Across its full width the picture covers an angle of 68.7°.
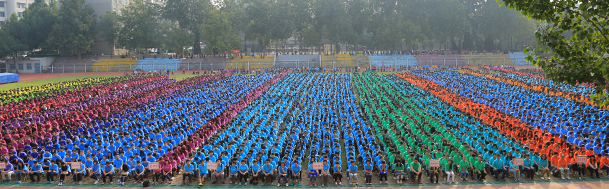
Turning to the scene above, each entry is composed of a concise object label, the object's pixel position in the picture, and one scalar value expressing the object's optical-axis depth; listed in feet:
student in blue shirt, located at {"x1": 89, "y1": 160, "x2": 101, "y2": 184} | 41.29
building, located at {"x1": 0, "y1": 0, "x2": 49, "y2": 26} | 273.19
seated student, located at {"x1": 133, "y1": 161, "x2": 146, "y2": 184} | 41.06
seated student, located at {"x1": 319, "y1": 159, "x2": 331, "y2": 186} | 39.65
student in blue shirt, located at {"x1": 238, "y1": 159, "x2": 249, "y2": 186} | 40.27
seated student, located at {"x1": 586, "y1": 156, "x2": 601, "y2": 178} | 40.22
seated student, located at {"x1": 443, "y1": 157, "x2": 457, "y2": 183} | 40.24
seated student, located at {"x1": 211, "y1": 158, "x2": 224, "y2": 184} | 40.57
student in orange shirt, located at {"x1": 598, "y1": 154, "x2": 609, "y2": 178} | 40.37
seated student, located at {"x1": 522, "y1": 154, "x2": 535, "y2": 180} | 40.14
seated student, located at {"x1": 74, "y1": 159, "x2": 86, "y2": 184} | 40.93
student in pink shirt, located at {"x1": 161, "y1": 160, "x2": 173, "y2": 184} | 41.01
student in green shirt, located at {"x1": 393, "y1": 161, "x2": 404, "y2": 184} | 40.14
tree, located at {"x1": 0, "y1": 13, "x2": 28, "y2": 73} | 206.28
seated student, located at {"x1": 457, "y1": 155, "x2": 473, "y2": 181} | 40.68
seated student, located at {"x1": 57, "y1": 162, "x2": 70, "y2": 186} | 41.04
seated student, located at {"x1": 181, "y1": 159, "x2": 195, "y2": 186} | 40.63
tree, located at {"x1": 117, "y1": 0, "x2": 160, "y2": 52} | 231.09
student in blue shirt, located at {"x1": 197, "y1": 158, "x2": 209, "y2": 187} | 40.73
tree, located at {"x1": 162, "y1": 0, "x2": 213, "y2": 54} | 237.66
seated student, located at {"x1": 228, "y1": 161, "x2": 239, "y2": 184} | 40.47
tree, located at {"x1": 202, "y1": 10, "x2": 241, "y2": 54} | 218.71
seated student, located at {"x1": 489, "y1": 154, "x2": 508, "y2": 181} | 40.57
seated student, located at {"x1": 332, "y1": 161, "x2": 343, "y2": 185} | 40.22
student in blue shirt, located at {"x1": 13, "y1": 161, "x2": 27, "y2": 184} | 41.06
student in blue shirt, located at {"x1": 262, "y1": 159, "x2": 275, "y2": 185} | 40.32
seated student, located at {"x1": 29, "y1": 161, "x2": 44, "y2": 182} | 40.91
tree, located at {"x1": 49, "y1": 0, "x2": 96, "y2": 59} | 220.02
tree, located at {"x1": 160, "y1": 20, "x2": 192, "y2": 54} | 228.63
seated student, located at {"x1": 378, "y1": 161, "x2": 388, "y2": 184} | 40.13
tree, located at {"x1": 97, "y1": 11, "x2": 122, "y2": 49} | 227.61
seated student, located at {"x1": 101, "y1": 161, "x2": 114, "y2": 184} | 40.78
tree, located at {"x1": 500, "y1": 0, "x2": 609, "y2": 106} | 24.40
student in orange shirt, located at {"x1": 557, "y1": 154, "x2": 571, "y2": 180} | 40.65
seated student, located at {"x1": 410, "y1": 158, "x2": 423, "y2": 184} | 39.81
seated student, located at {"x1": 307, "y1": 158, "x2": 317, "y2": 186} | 40.19
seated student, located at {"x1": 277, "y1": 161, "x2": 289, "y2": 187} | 39.96
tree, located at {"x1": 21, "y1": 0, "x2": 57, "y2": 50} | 224.12
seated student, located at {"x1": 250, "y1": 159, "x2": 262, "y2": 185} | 40.09
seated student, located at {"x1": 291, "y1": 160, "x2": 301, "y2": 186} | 40.42
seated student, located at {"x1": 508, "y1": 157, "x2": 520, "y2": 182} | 40.24
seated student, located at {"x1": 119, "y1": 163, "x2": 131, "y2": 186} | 40.83
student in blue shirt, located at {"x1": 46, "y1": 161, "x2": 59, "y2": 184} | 41.24
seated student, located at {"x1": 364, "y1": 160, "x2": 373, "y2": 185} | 39.93
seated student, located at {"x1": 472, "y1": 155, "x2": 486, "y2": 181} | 40.08
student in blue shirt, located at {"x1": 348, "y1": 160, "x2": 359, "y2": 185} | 40.06
